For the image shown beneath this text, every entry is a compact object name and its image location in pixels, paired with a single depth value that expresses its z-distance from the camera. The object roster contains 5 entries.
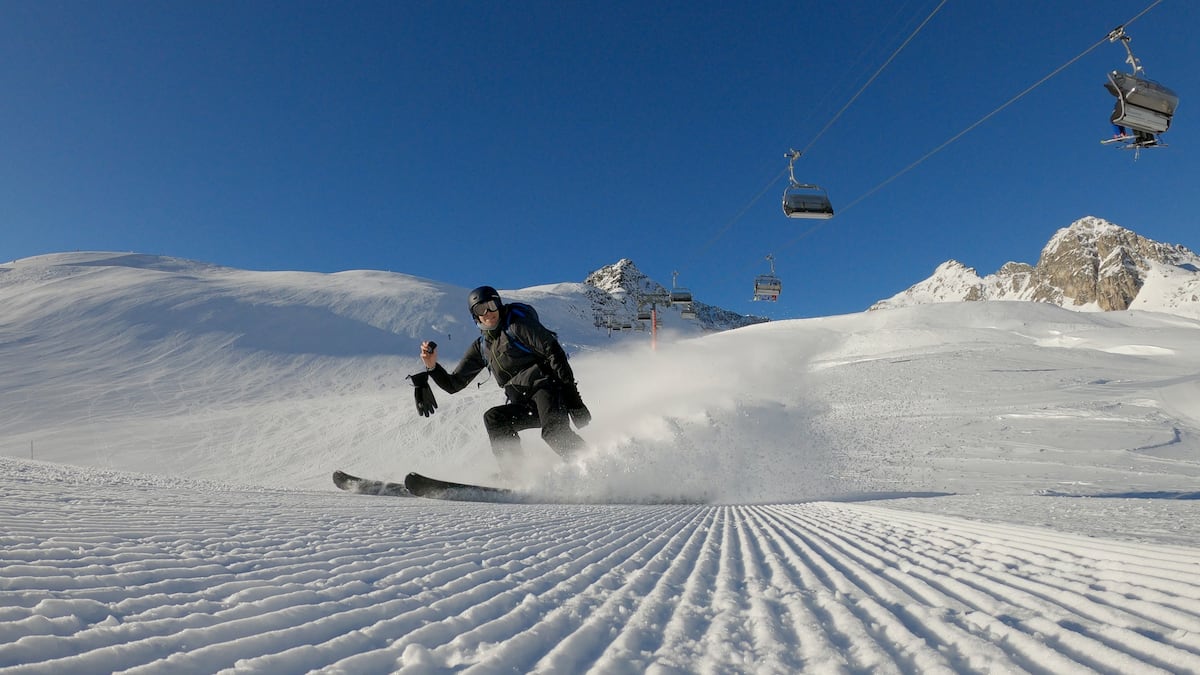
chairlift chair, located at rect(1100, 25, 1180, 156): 8.32
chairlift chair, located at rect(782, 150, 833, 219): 14.54
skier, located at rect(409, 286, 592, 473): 8.06
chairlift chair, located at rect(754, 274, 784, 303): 28.17
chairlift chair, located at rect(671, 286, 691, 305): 31.23
